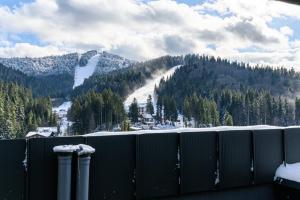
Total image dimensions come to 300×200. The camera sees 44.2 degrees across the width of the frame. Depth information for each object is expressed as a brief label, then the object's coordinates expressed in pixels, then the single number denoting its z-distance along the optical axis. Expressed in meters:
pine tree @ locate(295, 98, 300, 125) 87.56
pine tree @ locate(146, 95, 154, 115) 93.88
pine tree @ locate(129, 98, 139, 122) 78.31
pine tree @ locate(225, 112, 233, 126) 78.62
